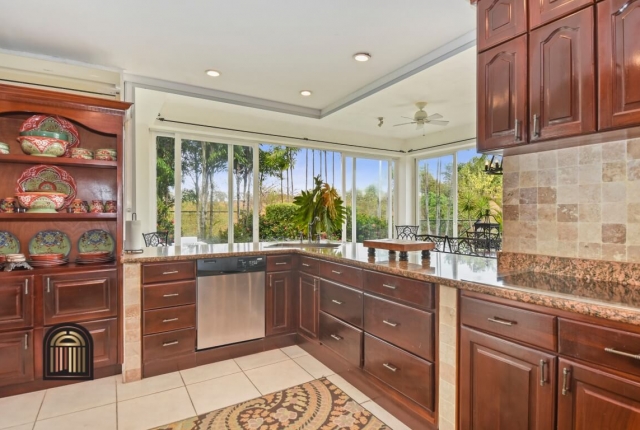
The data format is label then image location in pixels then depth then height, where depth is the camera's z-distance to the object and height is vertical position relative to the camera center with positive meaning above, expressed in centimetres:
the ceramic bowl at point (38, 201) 263 +13
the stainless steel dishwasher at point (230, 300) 290 -72
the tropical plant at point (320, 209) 365 +8
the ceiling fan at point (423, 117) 473 +141
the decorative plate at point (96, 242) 294 -21
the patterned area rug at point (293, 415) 207 -125
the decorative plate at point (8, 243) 269 -20
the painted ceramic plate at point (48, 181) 277 +30
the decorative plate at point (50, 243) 277 -21
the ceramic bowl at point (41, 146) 262 +55
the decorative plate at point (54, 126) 273 +74
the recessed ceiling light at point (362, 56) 317 +149
